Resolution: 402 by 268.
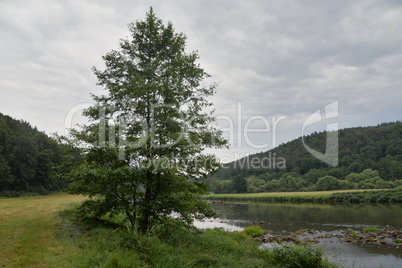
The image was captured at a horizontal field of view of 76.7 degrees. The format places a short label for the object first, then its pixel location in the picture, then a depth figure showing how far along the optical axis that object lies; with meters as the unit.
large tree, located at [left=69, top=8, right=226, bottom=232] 9.46
